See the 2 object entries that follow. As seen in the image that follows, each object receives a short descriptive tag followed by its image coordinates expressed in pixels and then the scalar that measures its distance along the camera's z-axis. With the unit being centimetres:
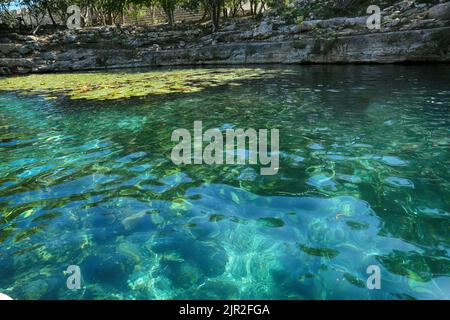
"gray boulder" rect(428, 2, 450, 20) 1612
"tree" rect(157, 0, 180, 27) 3167
